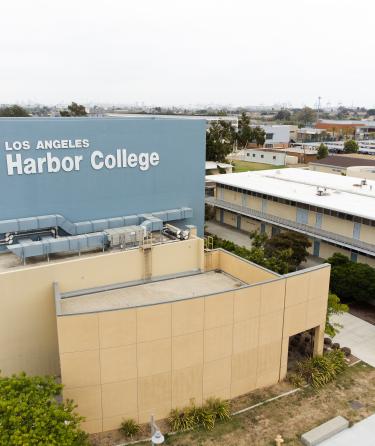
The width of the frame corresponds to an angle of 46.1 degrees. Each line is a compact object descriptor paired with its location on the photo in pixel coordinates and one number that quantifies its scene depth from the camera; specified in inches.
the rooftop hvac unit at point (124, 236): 820.6
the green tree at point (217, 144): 2662.4
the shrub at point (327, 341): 927.0
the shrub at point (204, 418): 678.5
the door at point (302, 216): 1489.9
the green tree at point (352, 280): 1068.5
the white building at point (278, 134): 4768.7
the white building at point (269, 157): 3462.1
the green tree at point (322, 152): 3474.4
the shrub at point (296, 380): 787.2
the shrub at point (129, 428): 650.2
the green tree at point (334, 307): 927.7
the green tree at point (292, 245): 1259.2
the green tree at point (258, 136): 3627.0
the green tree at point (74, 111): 3314.5
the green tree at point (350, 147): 3757.4
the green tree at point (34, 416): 512.4
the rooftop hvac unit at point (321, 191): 1551.4
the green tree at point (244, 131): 3494.1
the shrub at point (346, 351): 890.3
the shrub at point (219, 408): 697.6
